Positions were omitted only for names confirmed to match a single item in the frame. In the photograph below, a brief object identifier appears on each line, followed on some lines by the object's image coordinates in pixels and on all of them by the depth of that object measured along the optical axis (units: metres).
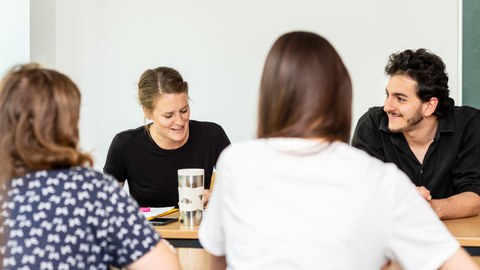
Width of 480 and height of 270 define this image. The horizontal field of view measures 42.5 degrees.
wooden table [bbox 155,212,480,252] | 1.84
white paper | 2.26
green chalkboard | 3.25
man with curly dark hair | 2.54
